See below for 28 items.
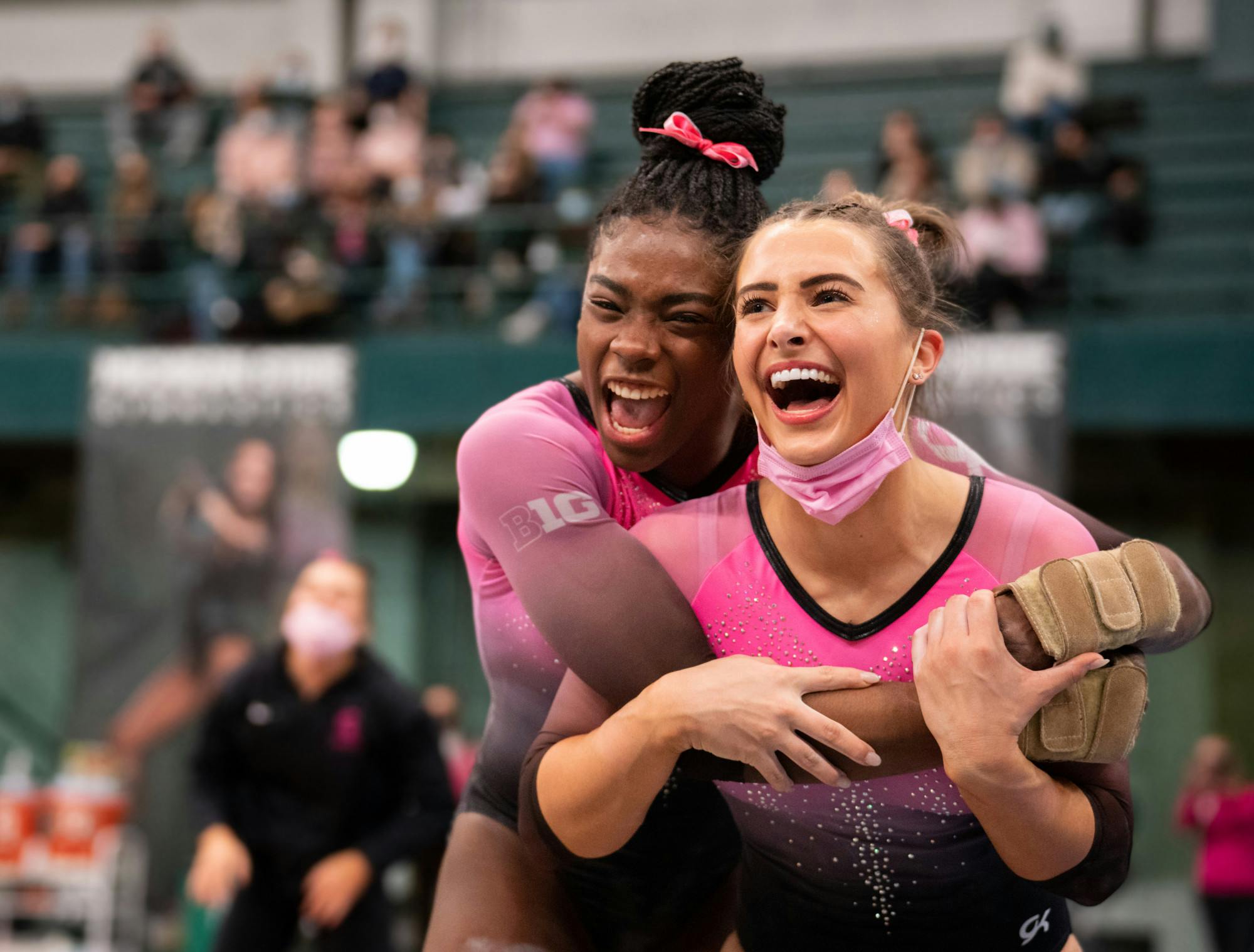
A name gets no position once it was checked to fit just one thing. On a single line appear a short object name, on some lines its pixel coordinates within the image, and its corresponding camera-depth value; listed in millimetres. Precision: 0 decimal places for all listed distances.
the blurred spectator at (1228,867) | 9133
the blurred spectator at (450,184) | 12812
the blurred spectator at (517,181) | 12539
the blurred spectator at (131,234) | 12836
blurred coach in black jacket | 5320
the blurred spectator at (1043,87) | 12109
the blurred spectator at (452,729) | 9312
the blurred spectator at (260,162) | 12961
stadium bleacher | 10859
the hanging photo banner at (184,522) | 10195
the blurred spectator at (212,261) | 11977
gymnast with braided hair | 2416
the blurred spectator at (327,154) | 13000
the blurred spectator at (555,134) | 12883
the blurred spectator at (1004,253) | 10719
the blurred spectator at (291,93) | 13930
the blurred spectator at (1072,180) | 11492
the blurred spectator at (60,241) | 13023
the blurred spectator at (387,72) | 13734
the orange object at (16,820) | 10398
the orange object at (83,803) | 10242
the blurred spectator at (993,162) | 11461
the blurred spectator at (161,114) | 14531
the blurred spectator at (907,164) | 10742
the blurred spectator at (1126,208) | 11688
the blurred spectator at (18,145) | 14547
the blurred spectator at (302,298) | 11805
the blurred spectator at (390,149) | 12969
